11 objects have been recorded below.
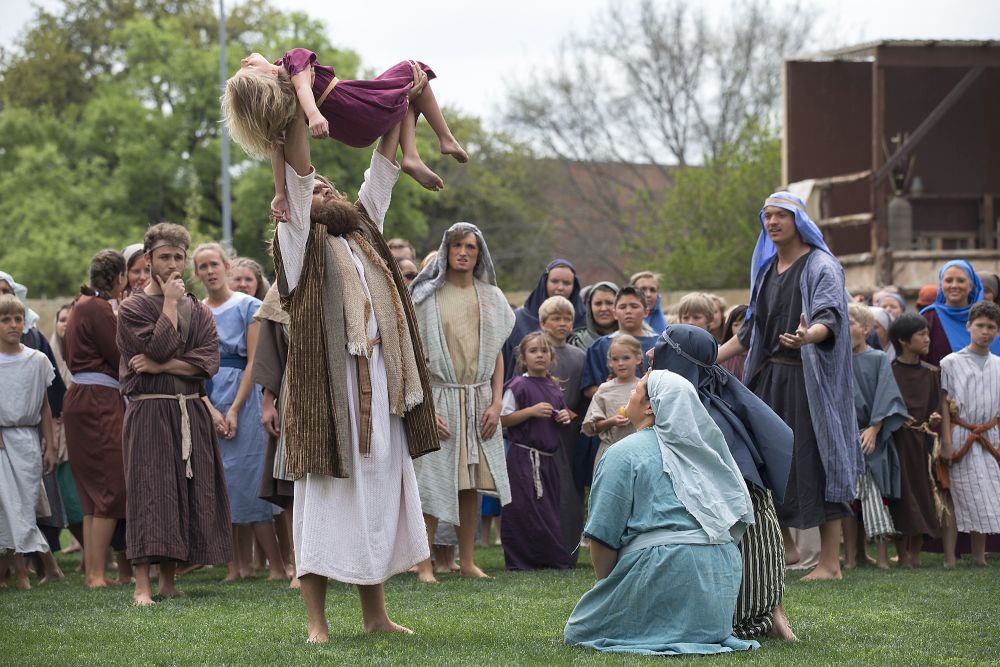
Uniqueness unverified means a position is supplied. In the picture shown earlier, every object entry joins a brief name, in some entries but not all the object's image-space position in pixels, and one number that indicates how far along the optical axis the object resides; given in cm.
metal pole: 5235
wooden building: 3875
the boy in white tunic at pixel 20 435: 1665
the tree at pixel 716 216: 5914
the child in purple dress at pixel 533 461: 1775
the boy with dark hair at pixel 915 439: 1760
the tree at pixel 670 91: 7483
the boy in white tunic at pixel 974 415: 1795
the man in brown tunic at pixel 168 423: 1474
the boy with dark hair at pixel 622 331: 1845
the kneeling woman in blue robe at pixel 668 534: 1056
